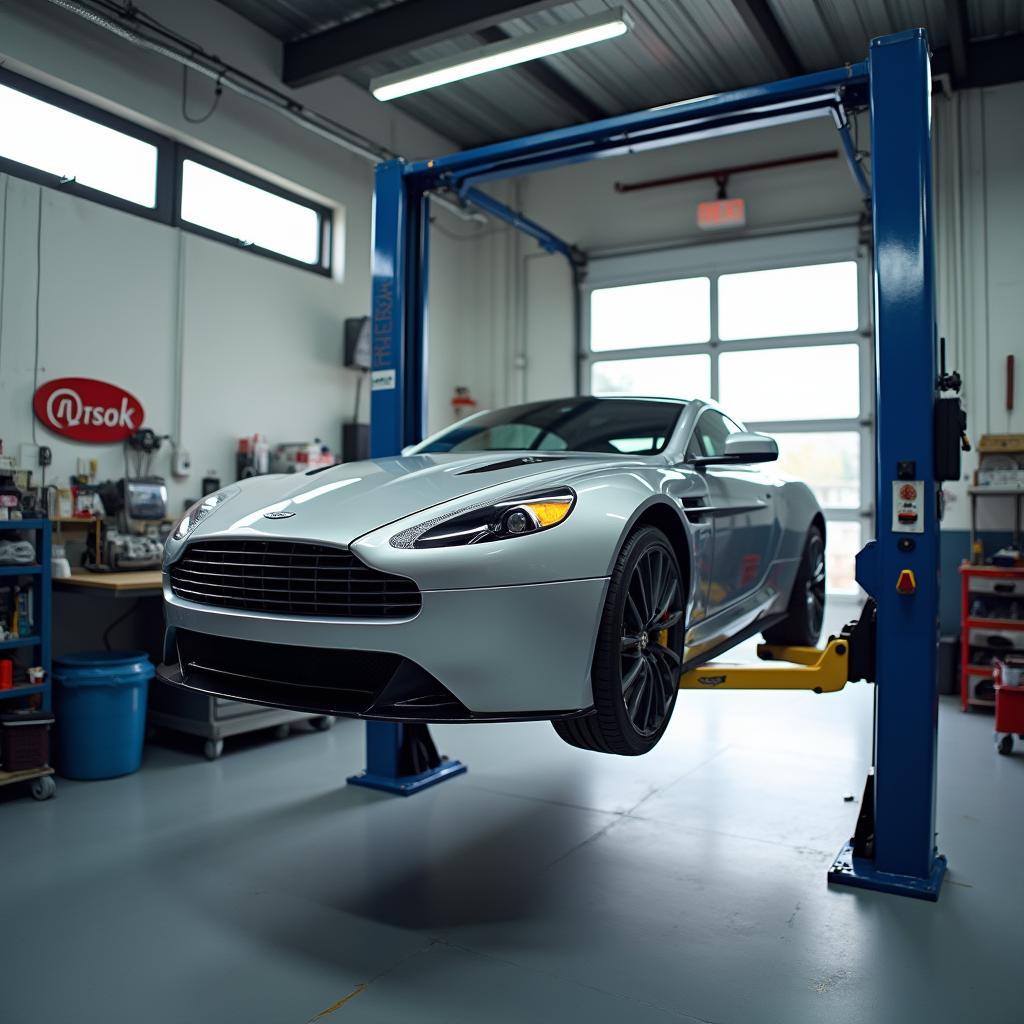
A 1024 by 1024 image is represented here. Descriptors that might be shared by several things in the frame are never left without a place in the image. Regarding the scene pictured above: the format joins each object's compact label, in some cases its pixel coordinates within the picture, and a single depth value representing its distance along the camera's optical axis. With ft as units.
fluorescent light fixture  15.99
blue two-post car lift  8.91
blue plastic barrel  12.89
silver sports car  6.34
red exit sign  24.29
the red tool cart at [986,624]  18.02
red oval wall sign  15.48
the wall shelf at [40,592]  12.49
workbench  13.14
